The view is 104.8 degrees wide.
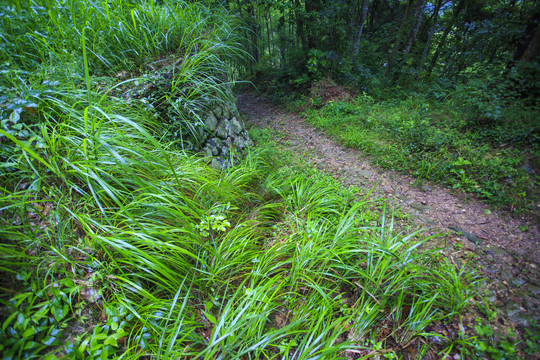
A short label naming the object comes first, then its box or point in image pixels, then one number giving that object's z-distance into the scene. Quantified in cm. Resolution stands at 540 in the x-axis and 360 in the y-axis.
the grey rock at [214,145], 318
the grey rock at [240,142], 381
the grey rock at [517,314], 145
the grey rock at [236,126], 391
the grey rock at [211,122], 320
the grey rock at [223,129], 343
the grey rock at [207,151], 303
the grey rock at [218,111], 346
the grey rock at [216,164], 302
